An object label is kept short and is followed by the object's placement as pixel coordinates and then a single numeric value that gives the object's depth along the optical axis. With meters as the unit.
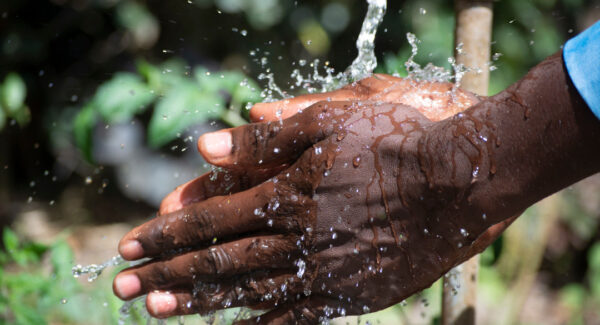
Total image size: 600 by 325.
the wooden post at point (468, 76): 1.13
